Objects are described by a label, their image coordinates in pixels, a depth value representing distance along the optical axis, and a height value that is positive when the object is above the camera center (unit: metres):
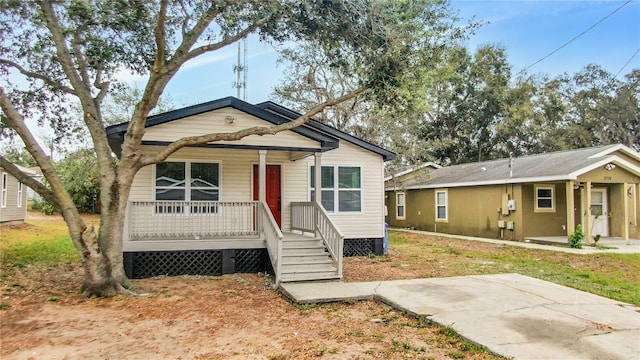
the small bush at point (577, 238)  13.57 -1.28
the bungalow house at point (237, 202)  9.08 -0.04
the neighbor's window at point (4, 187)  18.86 +0.62
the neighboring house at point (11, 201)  18.88 -0.01
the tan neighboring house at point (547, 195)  14.58 +0.11
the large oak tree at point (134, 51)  7.40 +3.15
